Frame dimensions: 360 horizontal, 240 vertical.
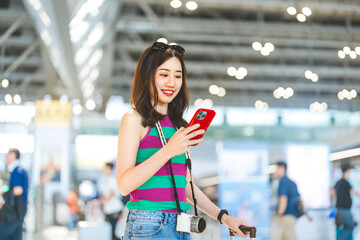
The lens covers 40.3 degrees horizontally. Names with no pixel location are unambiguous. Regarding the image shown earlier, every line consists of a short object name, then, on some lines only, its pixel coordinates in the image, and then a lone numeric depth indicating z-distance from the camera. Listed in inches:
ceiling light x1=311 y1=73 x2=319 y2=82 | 437.1
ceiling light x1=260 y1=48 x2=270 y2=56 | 356.8
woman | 61.1
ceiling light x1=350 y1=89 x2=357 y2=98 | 518.0
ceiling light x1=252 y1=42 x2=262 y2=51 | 356.2
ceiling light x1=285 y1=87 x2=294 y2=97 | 555.7
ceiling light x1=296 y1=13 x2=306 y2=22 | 303.7
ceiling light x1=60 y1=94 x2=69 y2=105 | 580.9
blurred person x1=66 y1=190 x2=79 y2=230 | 561.7
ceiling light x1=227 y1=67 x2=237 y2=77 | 444.1
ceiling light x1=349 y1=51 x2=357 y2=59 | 366.6
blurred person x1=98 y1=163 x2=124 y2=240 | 296.8
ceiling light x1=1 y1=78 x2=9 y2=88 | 319.6
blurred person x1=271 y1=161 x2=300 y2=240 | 290.5
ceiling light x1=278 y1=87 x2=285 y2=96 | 553.6
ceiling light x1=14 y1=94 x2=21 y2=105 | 390.9
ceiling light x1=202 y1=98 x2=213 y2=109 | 813.7
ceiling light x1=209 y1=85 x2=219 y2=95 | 647.1
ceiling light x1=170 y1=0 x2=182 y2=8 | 283.0
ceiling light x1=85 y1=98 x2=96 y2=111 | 801.2
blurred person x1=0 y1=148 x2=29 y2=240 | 246.1
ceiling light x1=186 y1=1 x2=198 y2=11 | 289.6
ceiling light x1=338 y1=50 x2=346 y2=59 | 382.6
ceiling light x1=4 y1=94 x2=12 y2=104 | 331.4
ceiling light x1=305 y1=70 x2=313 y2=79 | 426.4
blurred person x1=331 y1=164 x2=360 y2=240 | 283.1
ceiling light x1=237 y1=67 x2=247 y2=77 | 430.0
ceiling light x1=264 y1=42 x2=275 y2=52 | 351.5
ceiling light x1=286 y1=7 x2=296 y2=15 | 300.8
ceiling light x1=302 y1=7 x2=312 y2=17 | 296.3
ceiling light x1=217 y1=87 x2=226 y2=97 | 792.2
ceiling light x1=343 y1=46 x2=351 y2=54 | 365.9
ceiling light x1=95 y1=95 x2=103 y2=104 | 802.9
